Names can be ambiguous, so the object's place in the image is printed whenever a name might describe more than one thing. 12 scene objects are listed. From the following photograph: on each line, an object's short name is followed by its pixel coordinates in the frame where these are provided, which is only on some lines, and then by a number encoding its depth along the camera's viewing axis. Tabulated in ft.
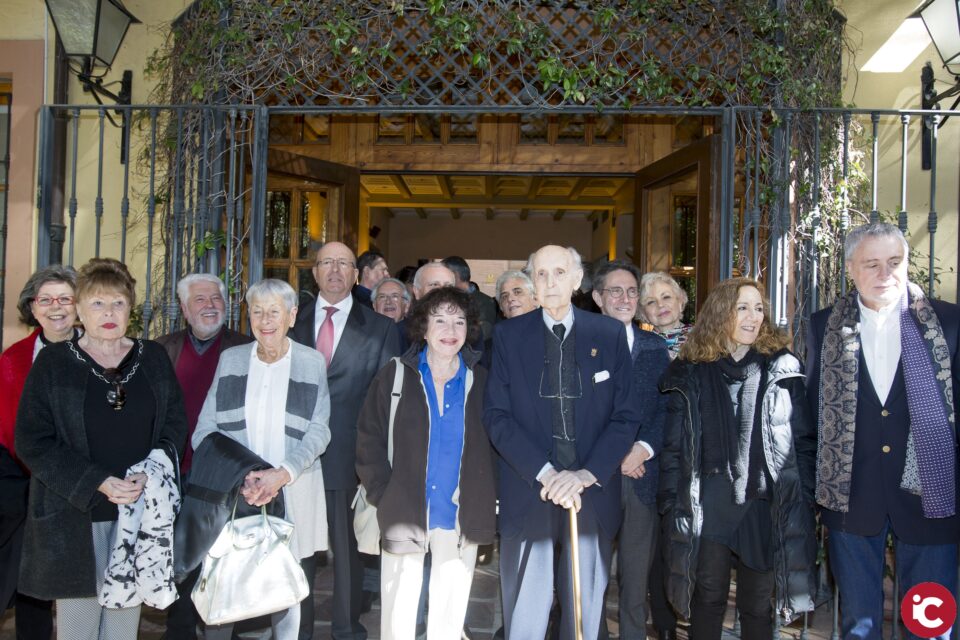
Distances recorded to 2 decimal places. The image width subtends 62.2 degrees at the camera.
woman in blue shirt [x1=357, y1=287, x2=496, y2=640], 9.80
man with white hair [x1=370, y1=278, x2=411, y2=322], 15.14
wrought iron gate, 14.71
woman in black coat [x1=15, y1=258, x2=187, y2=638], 9.26
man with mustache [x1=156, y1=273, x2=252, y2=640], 11.71
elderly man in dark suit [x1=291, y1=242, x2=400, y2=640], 11.50
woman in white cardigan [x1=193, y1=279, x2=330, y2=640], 10.34
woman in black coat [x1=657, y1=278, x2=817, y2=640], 9.73
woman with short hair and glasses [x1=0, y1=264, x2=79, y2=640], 10.54
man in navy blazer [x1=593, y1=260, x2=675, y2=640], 10.77
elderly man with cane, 9.64
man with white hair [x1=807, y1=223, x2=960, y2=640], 9.29
